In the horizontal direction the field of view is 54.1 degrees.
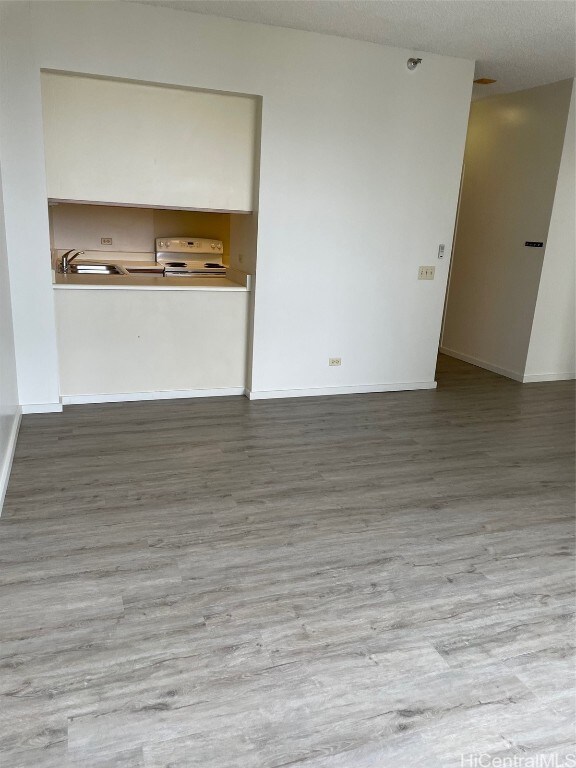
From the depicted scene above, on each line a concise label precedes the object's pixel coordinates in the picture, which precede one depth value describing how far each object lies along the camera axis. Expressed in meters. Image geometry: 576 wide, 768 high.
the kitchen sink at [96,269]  5.29
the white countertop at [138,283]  4.15
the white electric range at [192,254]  6.37
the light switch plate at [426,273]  4.89
